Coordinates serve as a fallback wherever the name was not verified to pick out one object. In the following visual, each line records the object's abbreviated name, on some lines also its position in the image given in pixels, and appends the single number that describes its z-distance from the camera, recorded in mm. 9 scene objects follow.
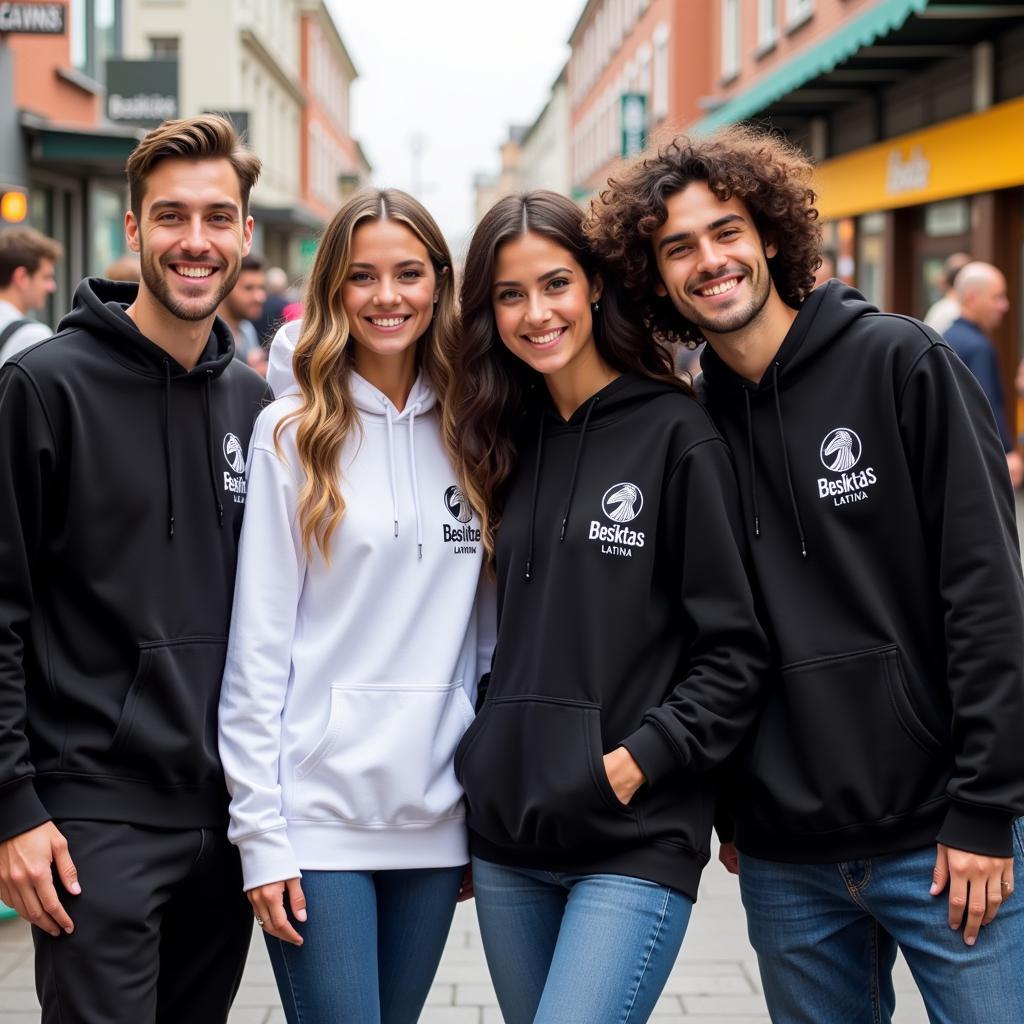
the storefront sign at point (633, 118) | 31094
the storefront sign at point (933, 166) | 13719
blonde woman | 2793
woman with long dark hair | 2621
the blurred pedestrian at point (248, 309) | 9062
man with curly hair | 2480
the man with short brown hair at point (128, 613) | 2643
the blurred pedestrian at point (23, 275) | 6039
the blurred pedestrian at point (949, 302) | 10341
